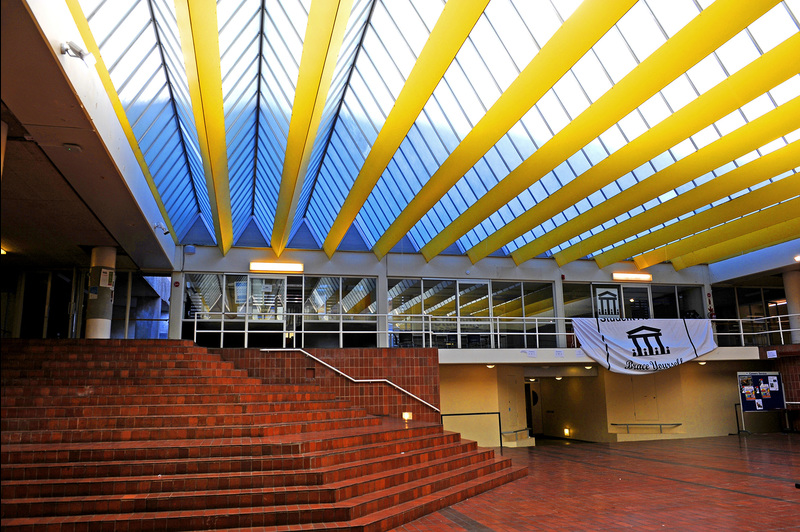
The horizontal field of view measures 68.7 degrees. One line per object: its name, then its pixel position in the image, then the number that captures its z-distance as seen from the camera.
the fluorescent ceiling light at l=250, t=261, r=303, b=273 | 19.23
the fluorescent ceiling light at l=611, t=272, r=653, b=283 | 21.41
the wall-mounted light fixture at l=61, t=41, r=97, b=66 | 6.06
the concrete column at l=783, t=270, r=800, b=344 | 19.70
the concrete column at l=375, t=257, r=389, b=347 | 19.44
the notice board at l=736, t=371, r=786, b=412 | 18.03
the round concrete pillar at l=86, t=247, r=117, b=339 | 14.67
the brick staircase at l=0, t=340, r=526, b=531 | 6.75
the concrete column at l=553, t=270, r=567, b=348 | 20.58
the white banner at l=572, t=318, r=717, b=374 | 17.89
